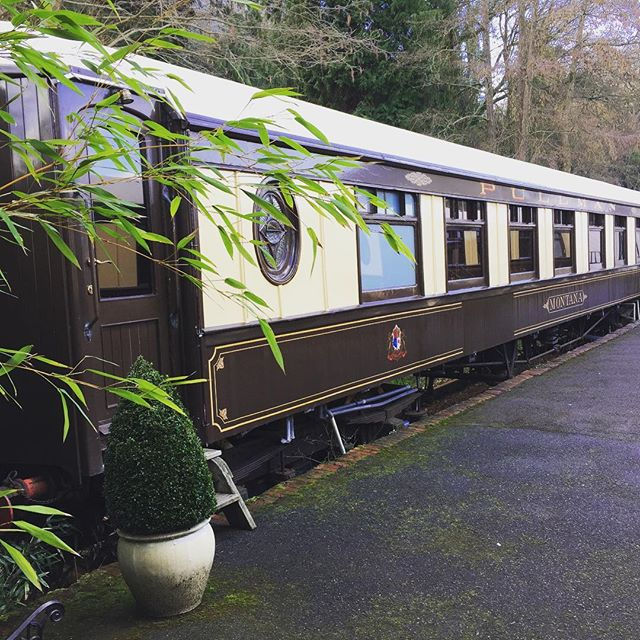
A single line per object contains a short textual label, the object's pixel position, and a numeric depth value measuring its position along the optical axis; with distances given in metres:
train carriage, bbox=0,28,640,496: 3.77
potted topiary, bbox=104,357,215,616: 3.18
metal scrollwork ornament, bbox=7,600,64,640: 2.45
